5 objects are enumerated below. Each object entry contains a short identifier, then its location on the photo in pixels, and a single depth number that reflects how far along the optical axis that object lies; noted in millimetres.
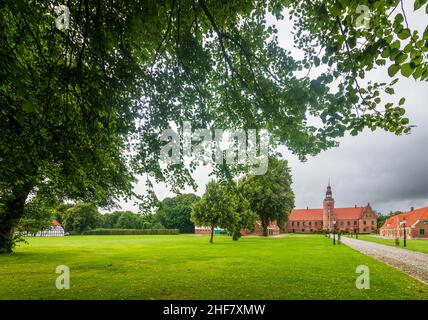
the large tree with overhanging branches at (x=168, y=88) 5195
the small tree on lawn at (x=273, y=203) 55031
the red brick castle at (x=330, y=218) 126375
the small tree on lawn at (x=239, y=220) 37625
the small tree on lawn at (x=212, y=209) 36656
